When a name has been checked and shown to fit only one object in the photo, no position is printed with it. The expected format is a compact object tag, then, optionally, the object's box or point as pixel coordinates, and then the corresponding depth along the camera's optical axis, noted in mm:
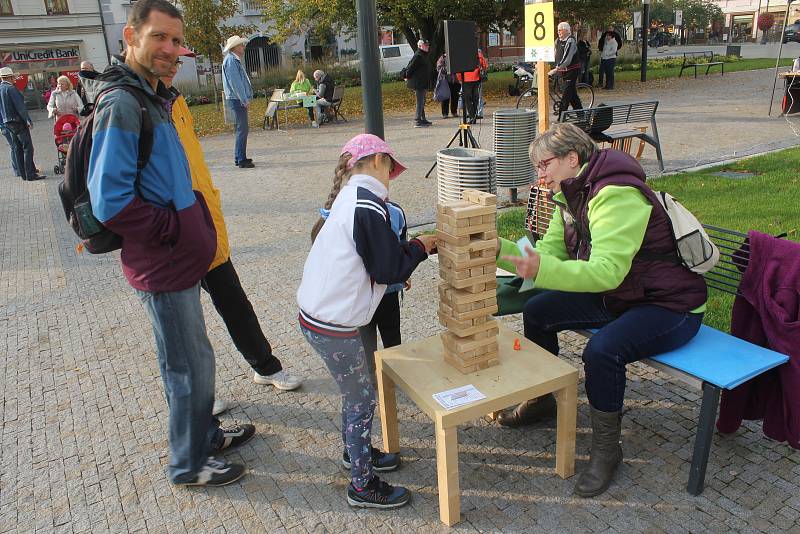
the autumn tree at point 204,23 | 21328
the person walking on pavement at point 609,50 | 20953
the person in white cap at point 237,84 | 11266
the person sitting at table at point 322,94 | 17000
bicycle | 16108
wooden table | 2663
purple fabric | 2854
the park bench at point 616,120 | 8375
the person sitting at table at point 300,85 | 17255
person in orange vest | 14594
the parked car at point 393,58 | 32594
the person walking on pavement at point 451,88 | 16031
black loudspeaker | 8133
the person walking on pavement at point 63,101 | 13109
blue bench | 2701
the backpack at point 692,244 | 2875
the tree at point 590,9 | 22531
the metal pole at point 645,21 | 23148
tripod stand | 8789
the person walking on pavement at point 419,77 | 15375
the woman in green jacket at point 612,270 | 2799
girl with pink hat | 2588
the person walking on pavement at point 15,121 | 12000
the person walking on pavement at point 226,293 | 3166
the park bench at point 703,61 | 24400
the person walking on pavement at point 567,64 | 14211
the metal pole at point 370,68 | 4863
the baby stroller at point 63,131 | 12477
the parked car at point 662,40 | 59562
